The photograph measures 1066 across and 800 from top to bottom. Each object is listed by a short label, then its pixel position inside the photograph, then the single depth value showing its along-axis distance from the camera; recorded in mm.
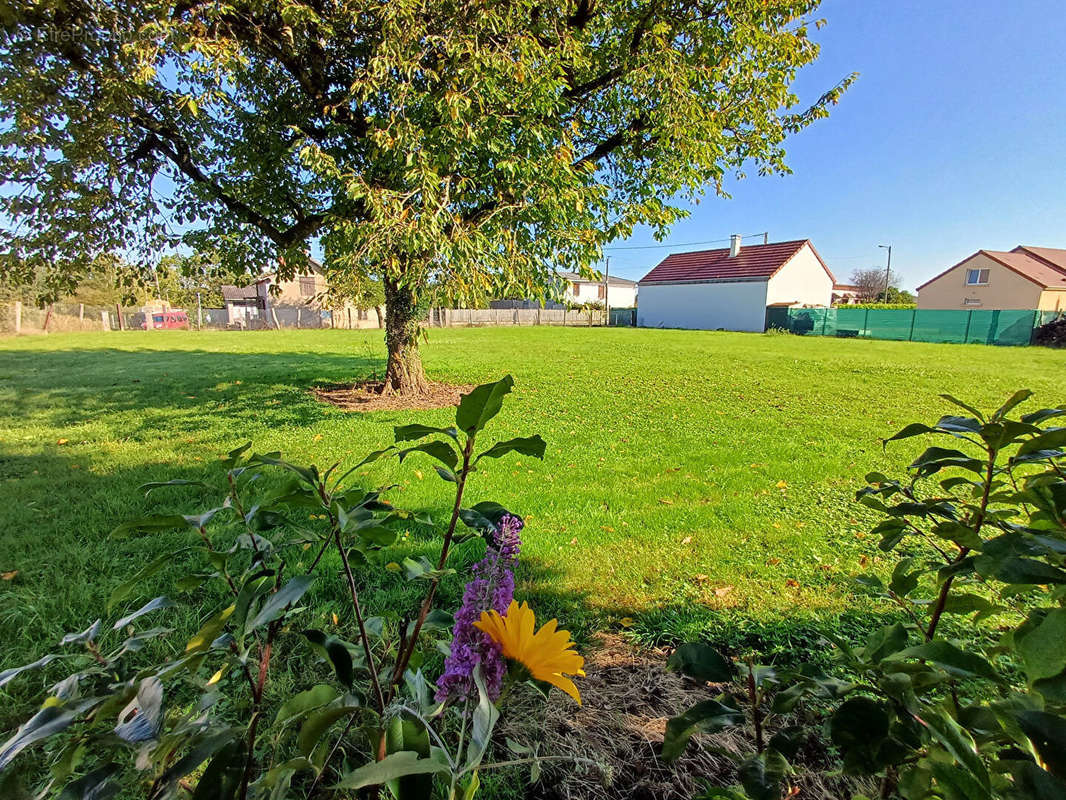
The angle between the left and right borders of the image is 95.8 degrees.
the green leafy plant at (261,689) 554
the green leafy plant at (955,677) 487
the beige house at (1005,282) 29281
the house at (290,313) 34031
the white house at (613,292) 55409
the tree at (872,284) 51906
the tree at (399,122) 4496
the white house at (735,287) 30109
